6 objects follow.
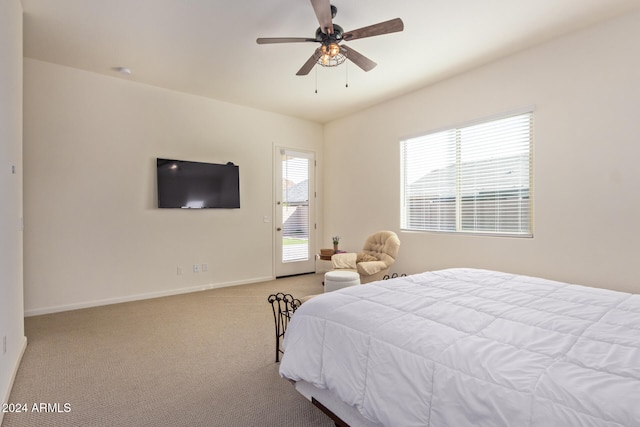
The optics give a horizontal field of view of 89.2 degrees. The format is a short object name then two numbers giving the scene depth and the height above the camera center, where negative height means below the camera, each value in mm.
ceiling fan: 2479 +1468
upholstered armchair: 4164 -653
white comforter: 983 -534
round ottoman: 3746 -798
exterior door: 5844 -13
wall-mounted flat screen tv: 4590 +407
